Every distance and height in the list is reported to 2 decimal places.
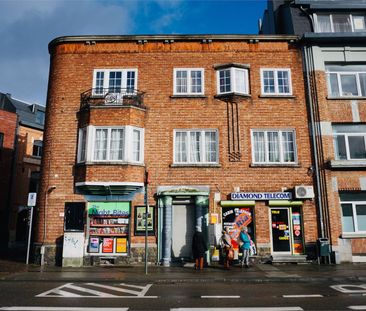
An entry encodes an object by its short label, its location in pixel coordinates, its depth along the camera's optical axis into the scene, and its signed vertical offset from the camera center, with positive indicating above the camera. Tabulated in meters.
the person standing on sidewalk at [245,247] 13.90 -0.58
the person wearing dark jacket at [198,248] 13.41 -0.59
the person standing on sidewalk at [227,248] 13.40 -0.60
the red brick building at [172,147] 15.05 +4.02
